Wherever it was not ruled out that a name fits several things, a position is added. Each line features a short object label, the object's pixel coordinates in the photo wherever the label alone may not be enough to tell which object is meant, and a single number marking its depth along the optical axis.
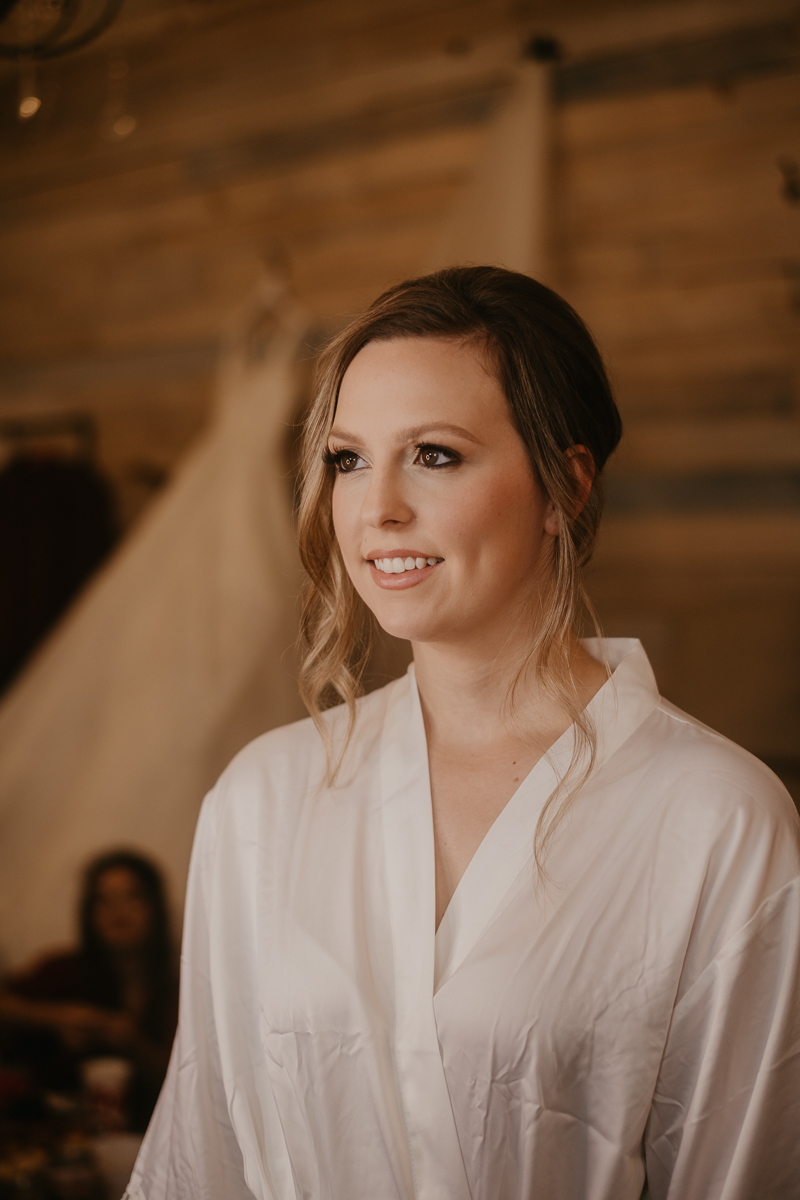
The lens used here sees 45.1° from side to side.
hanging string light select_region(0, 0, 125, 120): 1.36
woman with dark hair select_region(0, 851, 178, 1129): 2.25
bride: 0.88
